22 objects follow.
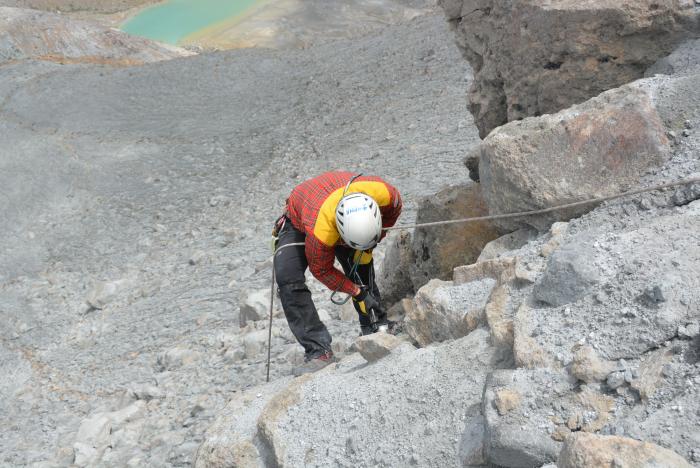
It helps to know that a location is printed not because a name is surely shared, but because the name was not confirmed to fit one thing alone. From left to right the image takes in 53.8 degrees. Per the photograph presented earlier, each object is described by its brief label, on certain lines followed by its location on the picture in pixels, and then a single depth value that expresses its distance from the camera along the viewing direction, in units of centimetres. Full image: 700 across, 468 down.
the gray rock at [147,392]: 717
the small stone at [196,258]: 1109
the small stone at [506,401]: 319
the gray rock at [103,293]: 1052
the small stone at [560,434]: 300
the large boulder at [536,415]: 302
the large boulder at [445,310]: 440
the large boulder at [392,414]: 354
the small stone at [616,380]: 306
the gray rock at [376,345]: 451
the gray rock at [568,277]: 361
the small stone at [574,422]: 304
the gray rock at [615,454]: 247
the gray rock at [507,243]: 496
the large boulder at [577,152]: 441
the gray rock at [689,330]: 301
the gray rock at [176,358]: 778
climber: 524
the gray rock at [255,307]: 802
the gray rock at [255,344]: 723
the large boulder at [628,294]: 318
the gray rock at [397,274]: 676
